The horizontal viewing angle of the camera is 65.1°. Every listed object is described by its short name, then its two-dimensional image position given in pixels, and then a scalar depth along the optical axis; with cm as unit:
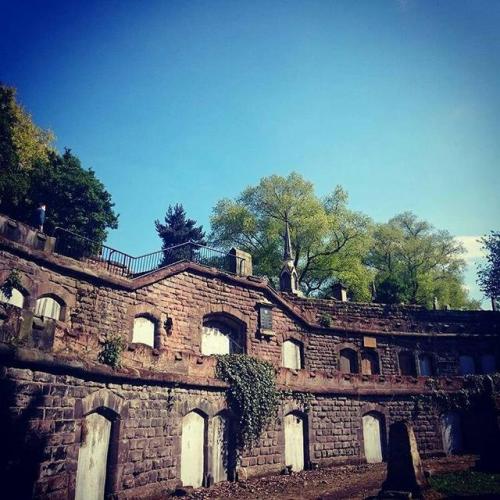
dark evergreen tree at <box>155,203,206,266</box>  3173
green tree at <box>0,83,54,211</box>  1845
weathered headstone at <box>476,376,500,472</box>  1245
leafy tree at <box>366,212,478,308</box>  3517
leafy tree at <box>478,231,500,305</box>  2959
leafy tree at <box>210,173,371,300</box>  3056
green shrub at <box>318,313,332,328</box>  1981
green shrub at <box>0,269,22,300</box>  1148
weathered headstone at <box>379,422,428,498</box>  973
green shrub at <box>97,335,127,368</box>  938
